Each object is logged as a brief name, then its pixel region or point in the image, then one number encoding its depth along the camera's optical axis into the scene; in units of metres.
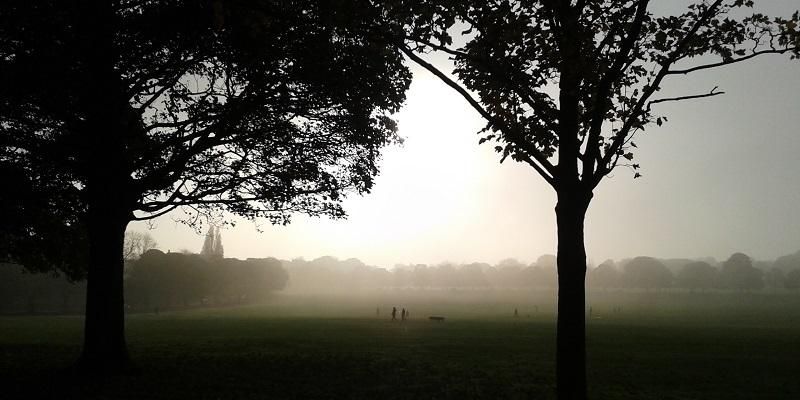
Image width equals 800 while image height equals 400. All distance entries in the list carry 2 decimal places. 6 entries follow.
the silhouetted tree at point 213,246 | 152.90
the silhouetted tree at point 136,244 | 104.32
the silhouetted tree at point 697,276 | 188.12
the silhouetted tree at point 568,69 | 9.34
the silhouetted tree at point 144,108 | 12.80
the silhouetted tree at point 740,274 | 177.12
